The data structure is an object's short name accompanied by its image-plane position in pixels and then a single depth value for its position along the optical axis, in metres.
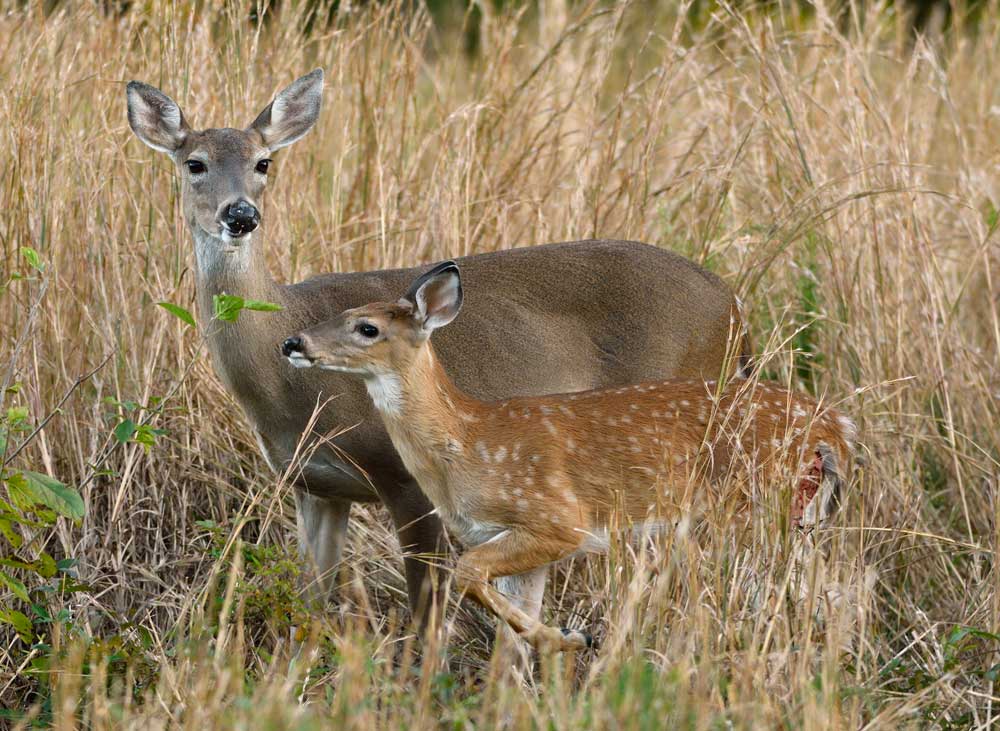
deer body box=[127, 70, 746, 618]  9.62
